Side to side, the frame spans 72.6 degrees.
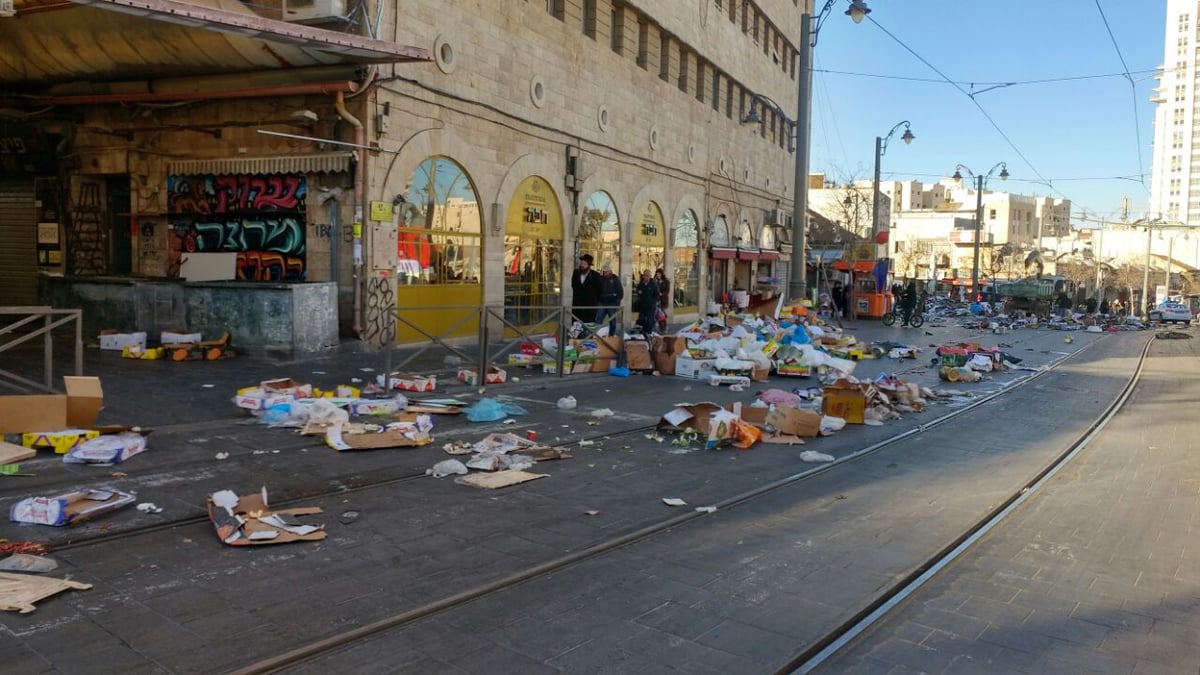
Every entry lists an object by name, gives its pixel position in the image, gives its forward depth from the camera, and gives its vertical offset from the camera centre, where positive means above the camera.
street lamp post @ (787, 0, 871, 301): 21.81 +3.41
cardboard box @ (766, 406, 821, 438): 8.91 -1.52
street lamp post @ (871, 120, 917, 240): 32.34 +5.61
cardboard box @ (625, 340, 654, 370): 14.19 -1.32
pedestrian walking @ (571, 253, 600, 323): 16.31 -0.10
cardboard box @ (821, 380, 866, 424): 9.91 -1.44
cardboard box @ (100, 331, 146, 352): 12.49 -1.07
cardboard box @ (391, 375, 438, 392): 10.87 -1.43
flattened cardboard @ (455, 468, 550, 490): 6.45 -1.62
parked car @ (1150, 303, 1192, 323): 47.81 -1.38
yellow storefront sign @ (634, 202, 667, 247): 25.36 +1.70
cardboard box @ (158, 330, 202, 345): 12.44 -1.01
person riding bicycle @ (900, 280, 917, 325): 30.50 -0.63
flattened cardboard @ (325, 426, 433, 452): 7.54 -1.55
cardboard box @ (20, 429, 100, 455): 6.86 -1.44
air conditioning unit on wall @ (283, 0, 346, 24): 13.27 +4.32
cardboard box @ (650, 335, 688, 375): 14.16 -1.25
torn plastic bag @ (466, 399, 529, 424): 9.18 -1.52
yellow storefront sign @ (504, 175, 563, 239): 18.73 +1.59
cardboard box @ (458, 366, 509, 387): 11.66 -1.42
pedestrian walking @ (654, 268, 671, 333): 19.67 -0.34
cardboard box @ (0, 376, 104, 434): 7.05 -1.23
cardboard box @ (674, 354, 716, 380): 13.89 -1.46
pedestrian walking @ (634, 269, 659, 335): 18.28 -0.55
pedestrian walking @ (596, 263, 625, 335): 16.55 -0.20
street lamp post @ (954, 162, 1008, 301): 47.67 +3.69
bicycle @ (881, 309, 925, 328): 30.60 -1.26
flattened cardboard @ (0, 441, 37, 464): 6.39 -1.46
